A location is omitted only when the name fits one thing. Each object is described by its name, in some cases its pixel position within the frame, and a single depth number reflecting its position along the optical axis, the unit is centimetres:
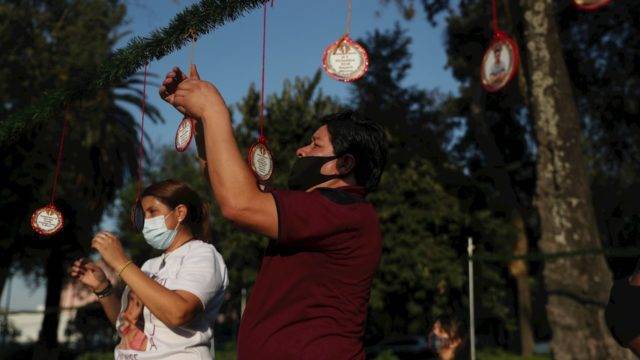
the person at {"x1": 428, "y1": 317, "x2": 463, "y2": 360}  536
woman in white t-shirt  298
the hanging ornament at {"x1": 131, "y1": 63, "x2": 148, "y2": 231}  349
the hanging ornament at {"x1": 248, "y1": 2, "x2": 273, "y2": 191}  288
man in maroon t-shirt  220
